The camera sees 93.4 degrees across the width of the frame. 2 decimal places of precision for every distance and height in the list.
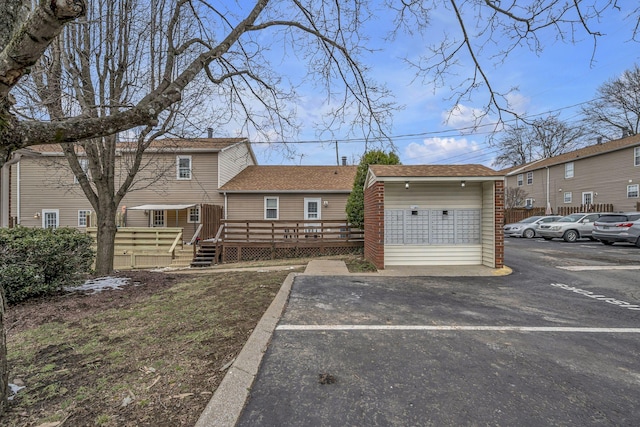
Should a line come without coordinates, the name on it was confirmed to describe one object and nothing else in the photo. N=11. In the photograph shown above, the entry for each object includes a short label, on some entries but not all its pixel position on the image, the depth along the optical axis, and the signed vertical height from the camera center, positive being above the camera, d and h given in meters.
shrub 4.42 -0.69
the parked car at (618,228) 12.28 -0.63
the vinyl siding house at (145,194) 15.74 +1.21
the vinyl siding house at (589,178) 18.78 +2.63
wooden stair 12.12 -1.62
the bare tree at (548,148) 32.53 +7.64
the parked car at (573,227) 15.59 -0.71
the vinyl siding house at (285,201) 15.93 +0.80
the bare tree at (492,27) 3.37 +2.20
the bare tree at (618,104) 25.11 +9.83
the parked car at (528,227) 18.22 -0.82
